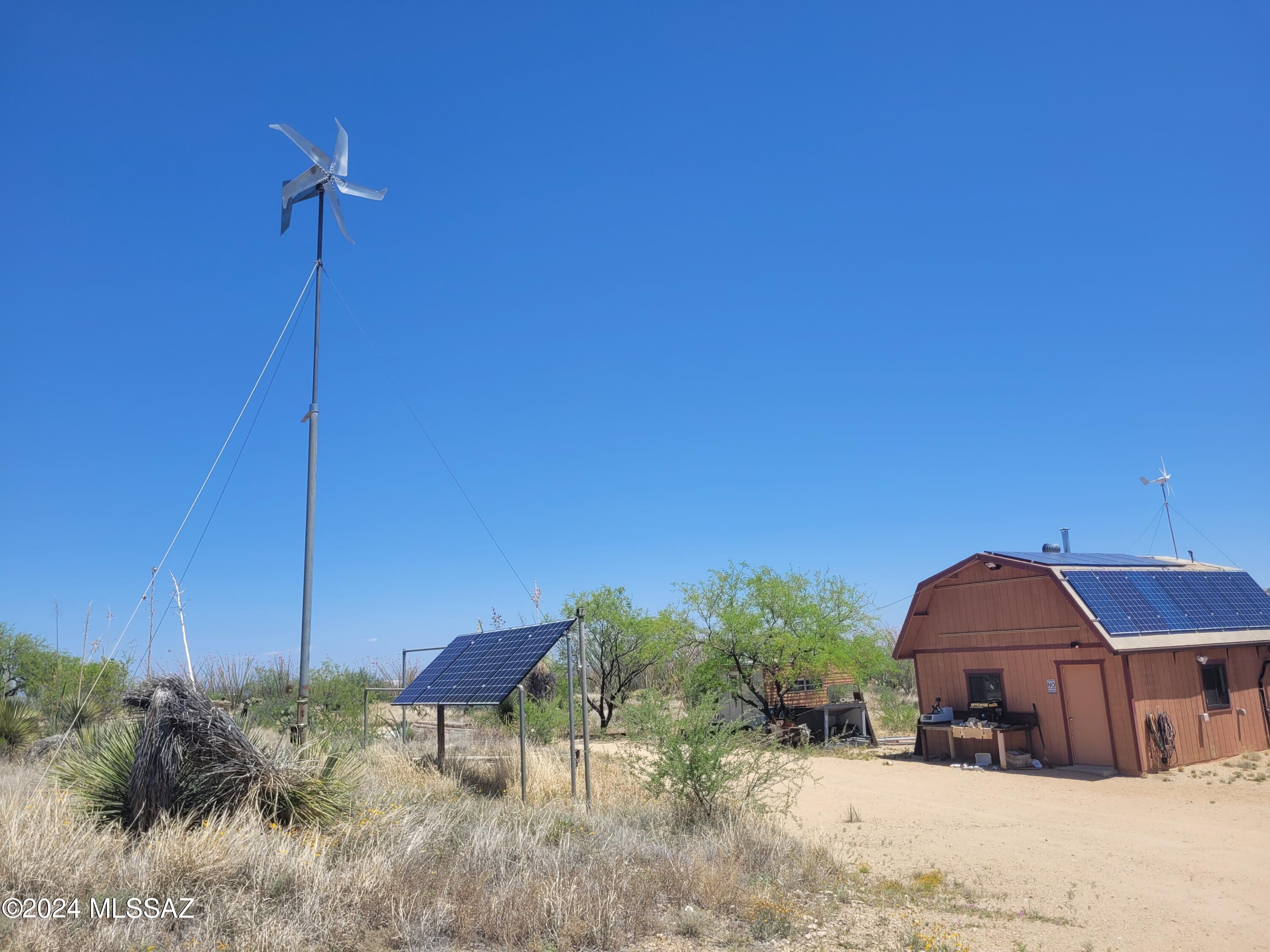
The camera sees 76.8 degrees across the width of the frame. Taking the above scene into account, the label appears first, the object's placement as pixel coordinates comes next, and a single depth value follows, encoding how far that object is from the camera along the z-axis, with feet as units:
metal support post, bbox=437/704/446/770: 46.80
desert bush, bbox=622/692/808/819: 34.30
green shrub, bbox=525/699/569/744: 69.51
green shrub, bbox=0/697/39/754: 54.13
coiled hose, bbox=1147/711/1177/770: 57.62
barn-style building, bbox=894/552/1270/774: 58.70
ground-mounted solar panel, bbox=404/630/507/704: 48.21
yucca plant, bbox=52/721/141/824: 26.50
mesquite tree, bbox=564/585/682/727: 101.30
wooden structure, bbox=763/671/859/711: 94.27
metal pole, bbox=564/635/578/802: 39.91
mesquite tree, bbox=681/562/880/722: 84.58
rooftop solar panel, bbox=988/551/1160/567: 66.64
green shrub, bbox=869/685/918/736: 95.81
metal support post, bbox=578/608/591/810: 37.06
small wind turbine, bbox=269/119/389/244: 42.24
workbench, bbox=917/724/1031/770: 63.21
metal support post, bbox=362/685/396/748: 52.70
